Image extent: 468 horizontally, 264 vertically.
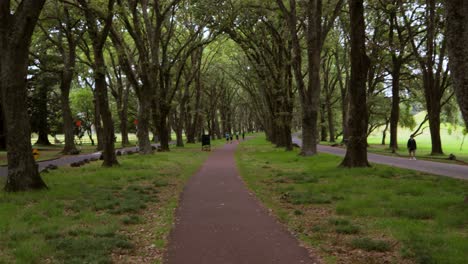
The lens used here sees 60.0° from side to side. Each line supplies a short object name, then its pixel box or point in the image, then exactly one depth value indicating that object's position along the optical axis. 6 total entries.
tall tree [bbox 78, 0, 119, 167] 16.14
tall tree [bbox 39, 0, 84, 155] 25.56
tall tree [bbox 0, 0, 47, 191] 10.37
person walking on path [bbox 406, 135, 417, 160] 23.14
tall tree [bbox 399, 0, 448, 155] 25.42
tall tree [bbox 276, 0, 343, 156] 20.47
